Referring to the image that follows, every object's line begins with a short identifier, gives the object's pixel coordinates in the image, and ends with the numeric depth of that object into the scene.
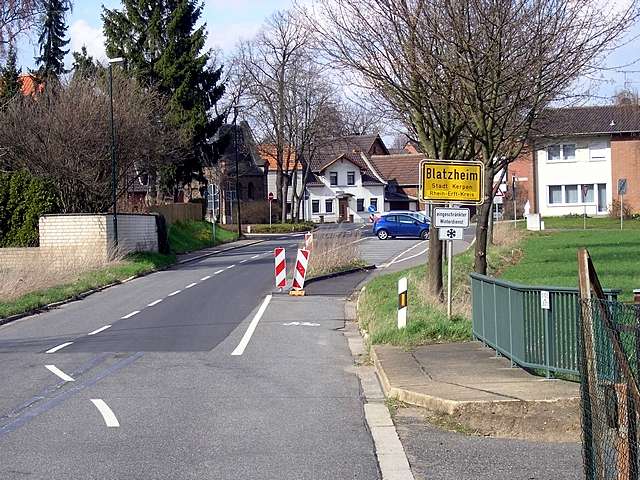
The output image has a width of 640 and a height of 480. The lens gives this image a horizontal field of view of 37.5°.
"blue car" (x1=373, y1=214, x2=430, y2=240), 55.69
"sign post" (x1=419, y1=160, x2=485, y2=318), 15.73
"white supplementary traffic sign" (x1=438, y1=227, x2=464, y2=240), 15.69
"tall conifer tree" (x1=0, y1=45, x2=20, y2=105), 43.17
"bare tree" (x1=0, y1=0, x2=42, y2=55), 32.69
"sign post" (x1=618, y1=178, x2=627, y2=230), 51.93
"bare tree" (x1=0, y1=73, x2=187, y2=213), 38.84
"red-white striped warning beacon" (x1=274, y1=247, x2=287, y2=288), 26.27
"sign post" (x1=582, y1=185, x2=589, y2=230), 65.86
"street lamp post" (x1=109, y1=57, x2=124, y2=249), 35.75
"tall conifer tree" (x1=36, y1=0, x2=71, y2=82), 58.03
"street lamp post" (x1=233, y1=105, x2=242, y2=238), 59.35
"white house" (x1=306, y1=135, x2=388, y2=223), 94.00
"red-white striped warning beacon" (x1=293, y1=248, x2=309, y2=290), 25.97
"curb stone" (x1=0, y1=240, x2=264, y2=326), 21.58
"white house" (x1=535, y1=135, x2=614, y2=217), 67.62
